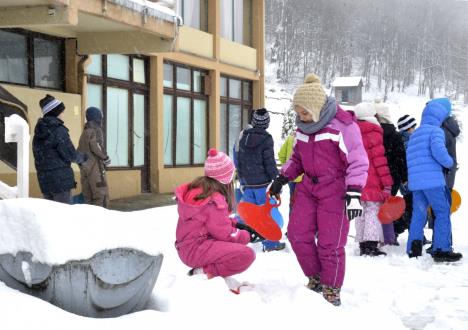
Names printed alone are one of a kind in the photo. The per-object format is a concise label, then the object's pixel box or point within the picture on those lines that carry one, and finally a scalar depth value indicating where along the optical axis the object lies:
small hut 63.84
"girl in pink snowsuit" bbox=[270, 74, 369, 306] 5.01
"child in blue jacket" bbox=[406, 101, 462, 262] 6.82
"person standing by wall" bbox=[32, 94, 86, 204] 7.50
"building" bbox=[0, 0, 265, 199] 10.73
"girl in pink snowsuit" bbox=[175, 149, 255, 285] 4.77
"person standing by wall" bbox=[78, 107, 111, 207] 8.69
